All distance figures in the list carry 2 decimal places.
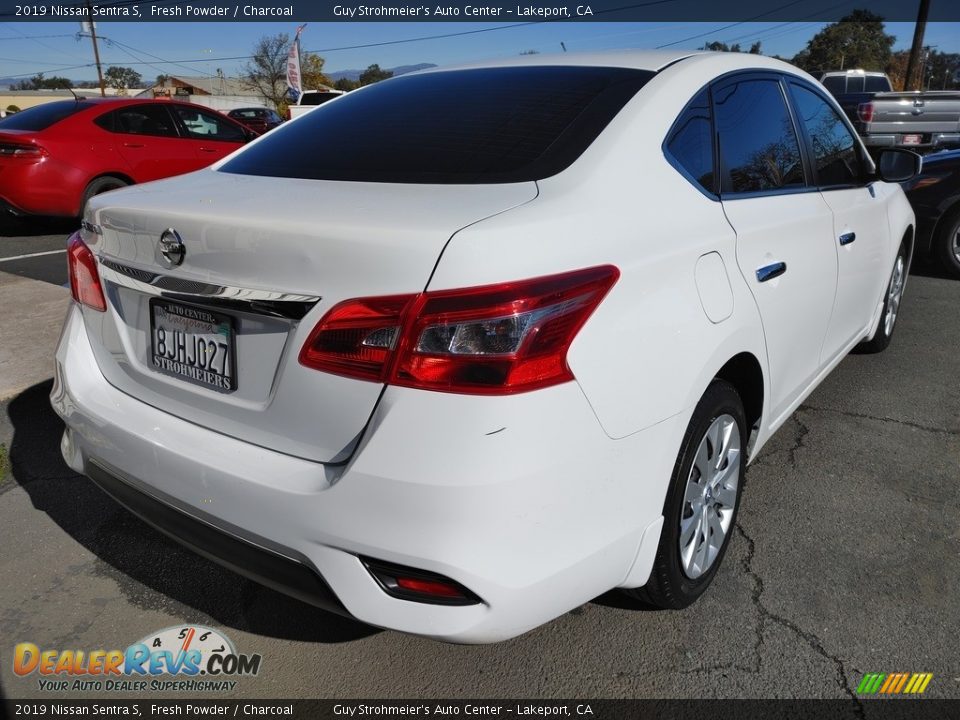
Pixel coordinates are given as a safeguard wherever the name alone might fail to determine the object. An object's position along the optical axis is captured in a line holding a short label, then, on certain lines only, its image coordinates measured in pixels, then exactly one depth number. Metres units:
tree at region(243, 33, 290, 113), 64.81
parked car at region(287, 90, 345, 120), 27.17
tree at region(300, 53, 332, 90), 61.84
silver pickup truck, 11.73
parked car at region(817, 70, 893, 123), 19.72
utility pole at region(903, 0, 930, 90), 27.31
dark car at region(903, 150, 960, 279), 6.84
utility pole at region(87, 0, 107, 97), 52.65
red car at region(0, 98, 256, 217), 8.21
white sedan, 1.61
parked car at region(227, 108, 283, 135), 29.70
